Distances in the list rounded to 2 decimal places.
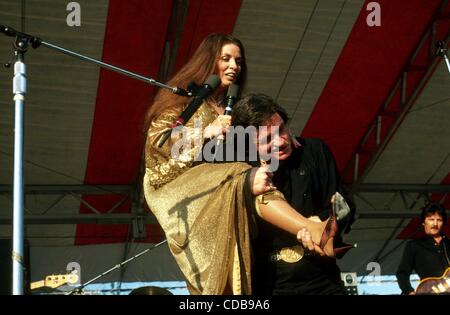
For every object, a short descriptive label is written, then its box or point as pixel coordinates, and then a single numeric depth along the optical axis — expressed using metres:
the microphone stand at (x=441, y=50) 4.50
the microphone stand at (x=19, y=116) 2.37
